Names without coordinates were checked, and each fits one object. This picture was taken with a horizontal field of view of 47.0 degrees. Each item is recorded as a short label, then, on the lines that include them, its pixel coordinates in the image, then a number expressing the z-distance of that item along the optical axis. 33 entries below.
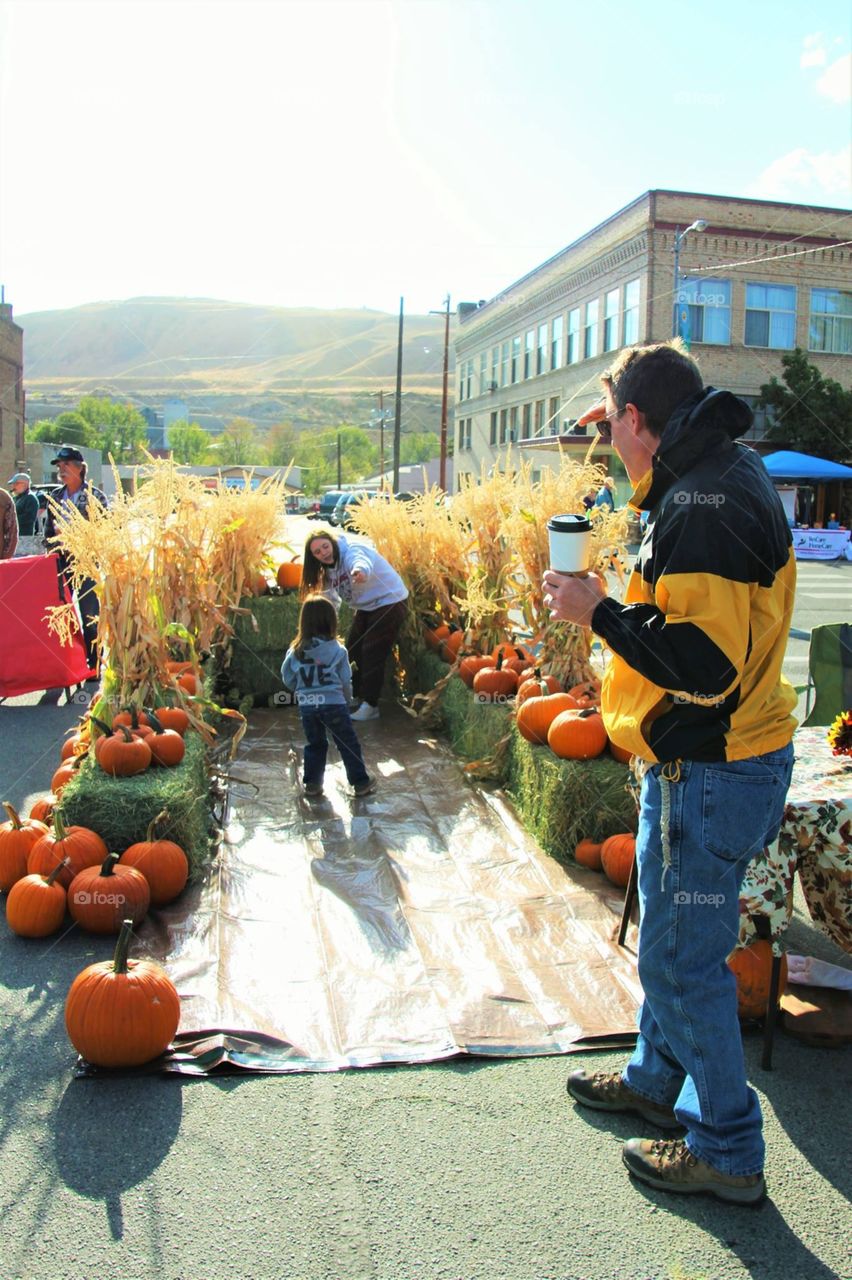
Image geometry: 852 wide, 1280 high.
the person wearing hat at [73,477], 8.22
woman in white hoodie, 7.60
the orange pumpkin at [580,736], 4.85
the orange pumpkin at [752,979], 3.38
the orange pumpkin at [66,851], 4.15
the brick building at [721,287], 31.70
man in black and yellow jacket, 2.22
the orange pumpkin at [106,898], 3.96
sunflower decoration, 3.81
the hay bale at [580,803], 4.73
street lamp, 29.39
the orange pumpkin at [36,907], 3.95
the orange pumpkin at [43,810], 4.73
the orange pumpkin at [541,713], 5.27
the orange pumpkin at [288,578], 8.81
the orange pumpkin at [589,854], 4.68
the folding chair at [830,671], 5.52
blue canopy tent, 25.34
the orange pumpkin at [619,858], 4.45
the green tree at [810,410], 30.73
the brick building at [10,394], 35.91
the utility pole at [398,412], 40.53
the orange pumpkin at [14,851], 4.32
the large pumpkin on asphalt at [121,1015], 3.02
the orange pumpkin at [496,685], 6.27
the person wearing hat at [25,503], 11.30
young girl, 5.78
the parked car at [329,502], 46.20
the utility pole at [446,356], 41.77
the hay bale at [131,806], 4.40
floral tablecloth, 3.24
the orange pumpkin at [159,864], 4.23
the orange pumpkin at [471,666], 6.76
